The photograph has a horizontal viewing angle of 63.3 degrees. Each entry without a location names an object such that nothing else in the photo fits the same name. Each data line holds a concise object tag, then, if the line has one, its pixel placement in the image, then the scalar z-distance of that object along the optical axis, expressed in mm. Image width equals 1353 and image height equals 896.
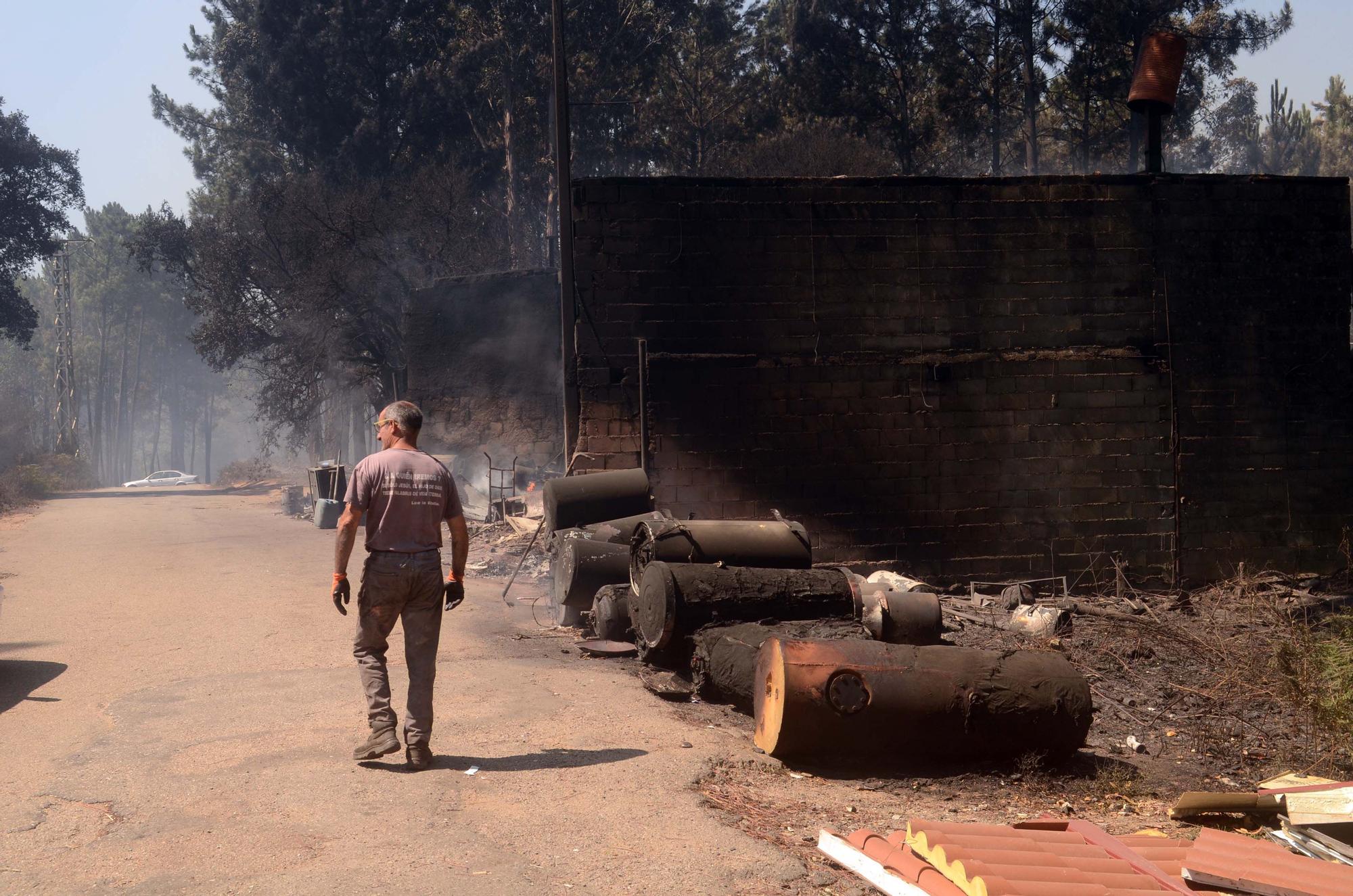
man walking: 5500
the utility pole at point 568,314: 11914
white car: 55656
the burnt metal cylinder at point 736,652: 6852
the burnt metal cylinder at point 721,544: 8641
